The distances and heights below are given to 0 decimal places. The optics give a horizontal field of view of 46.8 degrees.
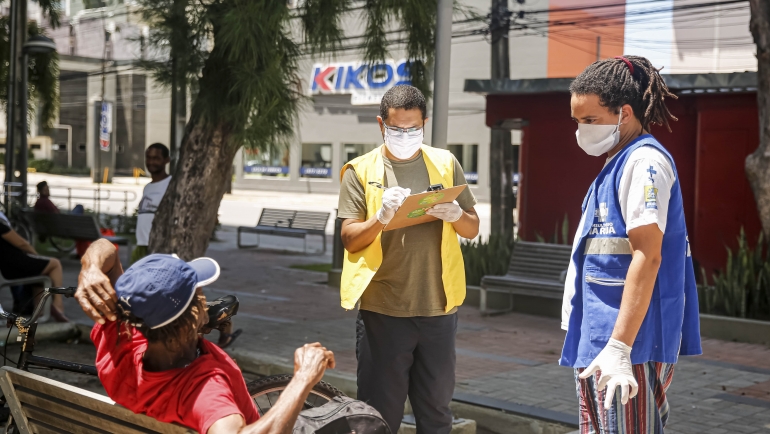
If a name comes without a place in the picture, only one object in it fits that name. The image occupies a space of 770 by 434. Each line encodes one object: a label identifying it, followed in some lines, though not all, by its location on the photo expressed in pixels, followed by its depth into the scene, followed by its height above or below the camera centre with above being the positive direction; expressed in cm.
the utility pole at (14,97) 1435 +94
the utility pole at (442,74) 566 +58
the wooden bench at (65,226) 1170 -98
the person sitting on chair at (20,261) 786 -96
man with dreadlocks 264 -30
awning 1130 +115
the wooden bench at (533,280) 986 -128
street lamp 1464 +123
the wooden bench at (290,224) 1723 -128
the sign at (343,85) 4025 +355
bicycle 298 -93
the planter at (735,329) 843 -153
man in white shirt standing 840 -45
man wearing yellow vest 382 -49
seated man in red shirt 246 -60
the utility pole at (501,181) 1648 -29
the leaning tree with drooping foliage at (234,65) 709 +82
